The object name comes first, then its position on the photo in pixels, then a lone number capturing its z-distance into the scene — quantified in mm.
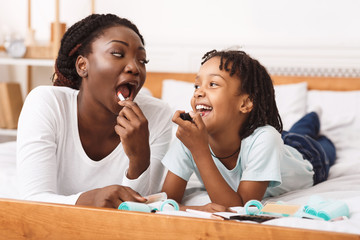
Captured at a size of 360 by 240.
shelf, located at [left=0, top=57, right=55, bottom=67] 2915
